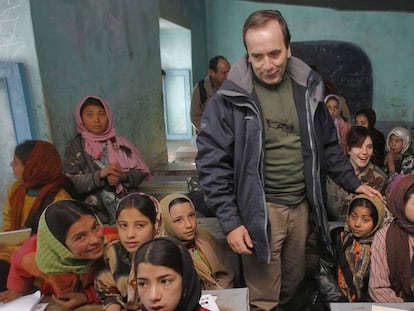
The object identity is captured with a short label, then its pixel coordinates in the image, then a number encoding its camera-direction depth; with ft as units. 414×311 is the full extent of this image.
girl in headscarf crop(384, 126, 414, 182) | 9.82
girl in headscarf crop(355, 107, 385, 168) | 9.87
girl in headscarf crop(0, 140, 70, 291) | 6.61
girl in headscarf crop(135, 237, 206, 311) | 3.81
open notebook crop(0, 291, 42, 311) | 4.92
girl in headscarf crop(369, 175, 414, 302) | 5.42
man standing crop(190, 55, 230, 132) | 12.33
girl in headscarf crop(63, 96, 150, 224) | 7.70
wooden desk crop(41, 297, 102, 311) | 4.95
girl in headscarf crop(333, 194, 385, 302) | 6.14
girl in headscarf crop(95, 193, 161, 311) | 5.16
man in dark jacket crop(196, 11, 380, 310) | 5.13
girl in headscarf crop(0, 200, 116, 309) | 4.93
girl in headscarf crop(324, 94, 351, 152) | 11.38
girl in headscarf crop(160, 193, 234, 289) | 6.14
